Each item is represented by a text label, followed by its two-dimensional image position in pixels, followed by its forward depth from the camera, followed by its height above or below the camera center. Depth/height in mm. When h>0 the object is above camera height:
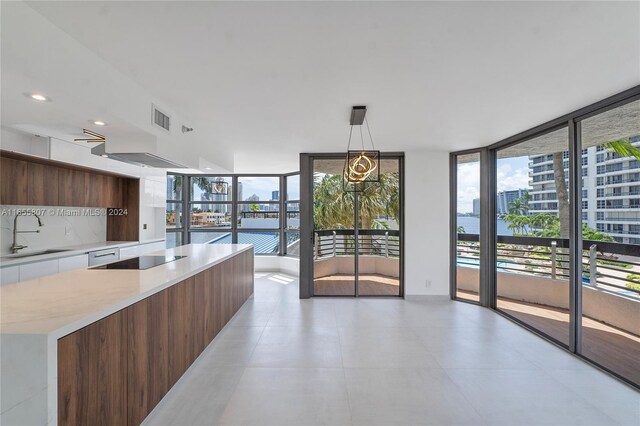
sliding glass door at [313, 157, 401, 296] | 5176 -280
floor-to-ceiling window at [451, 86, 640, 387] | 2838 -178
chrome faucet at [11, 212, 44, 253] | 3677 -270
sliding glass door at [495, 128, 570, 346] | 3604 -235
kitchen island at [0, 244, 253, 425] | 1221 -688
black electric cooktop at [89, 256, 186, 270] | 2721 -487
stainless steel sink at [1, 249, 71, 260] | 3494 -497
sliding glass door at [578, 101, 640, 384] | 2770 -220
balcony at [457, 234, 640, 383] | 3047 -1003
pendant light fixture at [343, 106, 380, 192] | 3074 +606
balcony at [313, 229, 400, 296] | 5219 -850
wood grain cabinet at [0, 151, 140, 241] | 3549 +399
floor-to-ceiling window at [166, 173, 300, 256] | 7094 +106
